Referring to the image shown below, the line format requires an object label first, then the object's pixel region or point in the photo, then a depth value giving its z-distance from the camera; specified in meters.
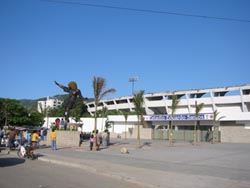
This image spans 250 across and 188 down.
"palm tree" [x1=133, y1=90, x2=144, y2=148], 32.72
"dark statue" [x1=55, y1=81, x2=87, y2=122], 34.75
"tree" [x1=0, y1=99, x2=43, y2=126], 55.41
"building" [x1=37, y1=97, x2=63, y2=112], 188.60
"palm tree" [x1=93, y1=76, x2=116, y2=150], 27.75
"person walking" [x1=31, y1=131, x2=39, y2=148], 21.88
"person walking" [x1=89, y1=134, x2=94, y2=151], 26.82
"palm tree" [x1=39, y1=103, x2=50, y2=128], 90.62
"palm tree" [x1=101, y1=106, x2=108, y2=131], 78.04
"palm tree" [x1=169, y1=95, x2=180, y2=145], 37.56
